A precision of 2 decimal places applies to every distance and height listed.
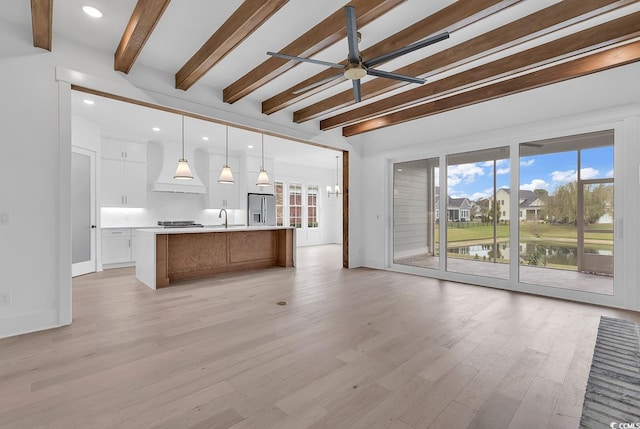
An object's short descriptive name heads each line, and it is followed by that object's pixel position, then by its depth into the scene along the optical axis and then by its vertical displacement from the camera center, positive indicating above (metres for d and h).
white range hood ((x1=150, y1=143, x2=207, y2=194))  7.32 +0.97
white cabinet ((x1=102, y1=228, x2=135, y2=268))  6.44 -0.79
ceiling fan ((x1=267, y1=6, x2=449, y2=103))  2.30 +1.32
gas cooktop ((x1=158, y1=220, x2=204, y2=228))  7.29 -0.32
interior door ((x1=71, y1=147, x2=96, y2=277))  5.45 -0.03
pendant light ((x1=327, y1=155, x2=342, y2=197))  10.70 +0.77
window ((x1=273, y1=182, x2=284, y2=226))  10.38 +0.30
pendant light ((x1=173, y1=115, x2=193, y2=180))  5.45 +0.69
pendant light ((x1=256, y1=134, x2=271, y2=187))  7.12 +0.74
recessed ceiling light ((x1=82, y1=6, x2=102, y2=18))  2.72 +1.80
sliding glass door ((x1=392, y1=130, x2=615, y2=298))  4.01 -0.05
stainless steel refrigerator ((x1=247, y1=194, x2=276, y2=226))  8.81 +0.02
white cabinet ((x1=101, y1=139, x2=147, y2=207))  6.57 +0.81
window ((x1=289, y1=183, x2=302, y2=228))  10.73 +0.21
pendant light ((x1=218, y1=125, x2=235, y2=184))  6.41 +0.73
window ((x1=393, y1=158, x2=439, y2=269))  5.67 -0.04
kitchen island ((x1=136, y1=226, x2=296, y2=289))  4.80 -0.76
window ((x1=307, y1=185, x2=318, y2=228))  11.26 +0.18
